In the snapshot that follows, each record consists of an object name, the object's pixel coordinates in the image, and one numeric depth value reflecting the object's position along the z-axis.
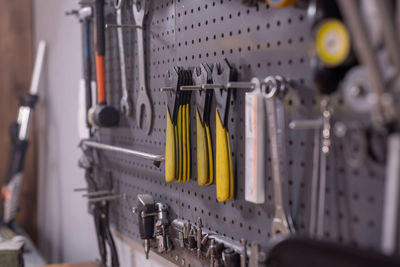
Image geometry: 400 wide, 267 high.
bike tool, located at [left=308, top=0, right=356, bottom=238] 0.66
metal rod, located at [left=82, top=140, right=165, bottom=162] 1.24
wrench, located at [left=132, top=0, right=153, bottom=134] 1.36
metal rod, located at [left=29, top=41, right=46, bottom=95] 2.63
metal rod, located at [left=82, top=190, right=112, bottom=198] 1.69
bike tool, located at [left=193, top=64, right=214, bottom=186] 1.07
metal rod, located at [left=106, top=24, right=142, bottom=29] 1.36
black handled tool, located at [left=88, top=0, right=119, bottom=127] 1.60
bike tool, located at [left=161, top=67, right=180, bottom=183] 1.16
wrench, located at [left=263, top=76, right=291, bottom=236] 0.85
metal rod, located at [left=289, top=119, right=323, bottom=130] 0.74
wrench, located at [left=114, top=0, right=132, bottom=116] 1.51
